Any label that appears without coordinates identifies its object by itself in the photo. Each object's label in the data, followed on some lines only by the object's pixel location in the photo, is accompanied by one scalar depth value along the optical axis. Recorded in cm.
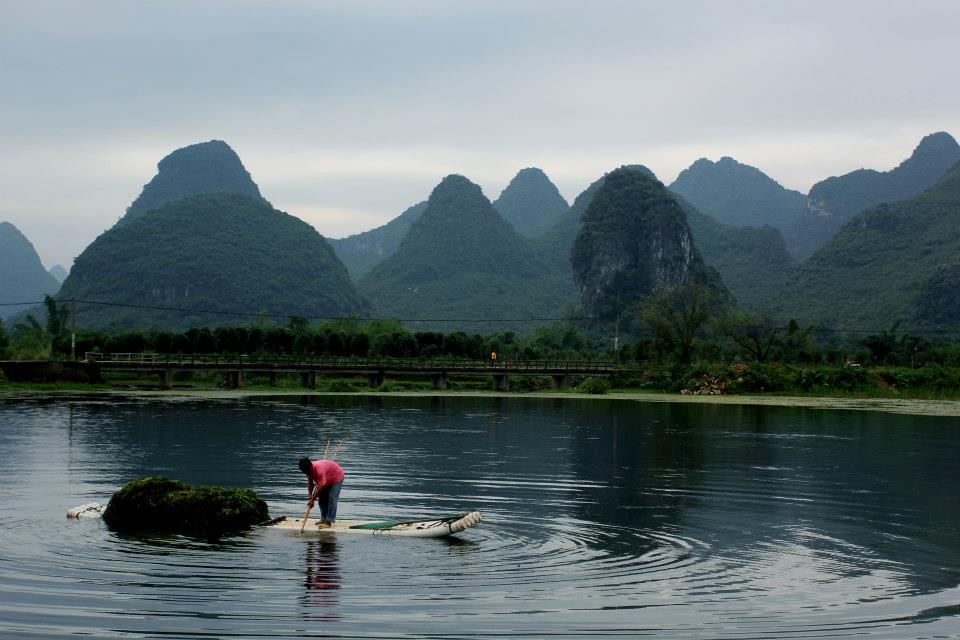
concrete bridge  8769
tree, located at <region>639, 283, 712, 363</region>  9769
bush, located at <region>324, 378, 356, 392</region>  8694
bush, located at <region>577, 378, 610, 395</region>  8600
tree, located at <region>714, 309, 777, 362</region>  10162
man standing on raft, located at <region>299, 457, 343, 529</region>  1808
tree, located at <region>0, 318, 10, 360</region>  8571
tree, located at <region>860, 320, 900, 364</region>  9181
